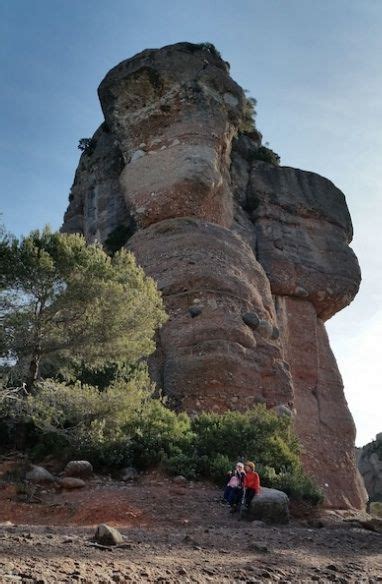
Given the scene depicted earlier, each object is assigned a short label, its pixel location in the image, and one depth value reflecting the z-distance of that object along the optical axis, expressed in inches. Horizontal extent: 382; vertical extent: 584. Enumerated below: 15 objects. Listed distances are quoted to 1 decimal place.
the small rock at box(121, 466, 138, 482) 491.5
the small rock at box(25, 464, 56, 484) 468.1
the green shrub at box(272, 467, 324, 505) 498.6
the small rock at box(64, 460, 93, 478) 481.4
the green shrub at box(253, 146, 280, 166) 1186.5
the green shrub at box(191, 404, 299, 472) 541.3
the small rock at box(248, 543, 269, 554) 294.5
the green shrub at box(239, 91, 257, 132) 1142.7
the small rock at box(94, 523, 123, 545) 267.0
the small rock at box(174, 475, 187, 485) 485.5
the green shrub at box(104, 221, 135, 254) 942.5
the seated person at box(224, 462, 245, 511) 426.9
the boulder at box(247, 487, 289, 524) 415.5
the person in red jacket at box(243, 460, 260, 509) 424.2
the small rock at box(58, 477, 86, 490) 457.1
